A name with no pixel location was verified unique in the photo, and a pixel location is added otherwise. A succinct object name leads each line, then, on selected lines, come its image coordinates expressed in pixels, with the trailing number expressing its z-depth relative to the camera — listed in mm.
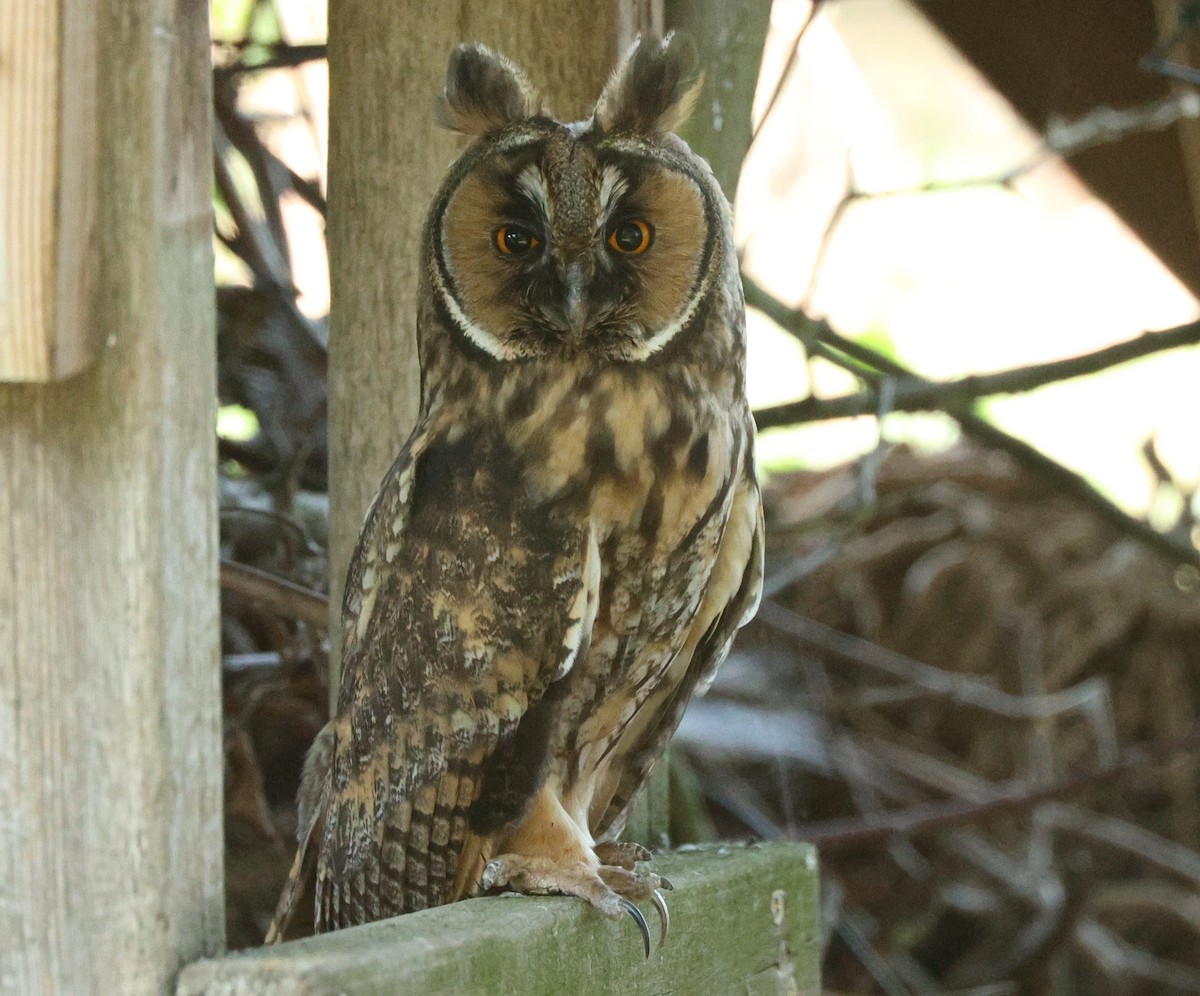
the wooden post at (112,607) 5474
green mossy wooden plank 5494
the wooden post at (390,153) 5724
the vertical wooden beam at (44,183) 5463
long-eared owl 5668
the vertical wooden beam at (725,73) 5785
